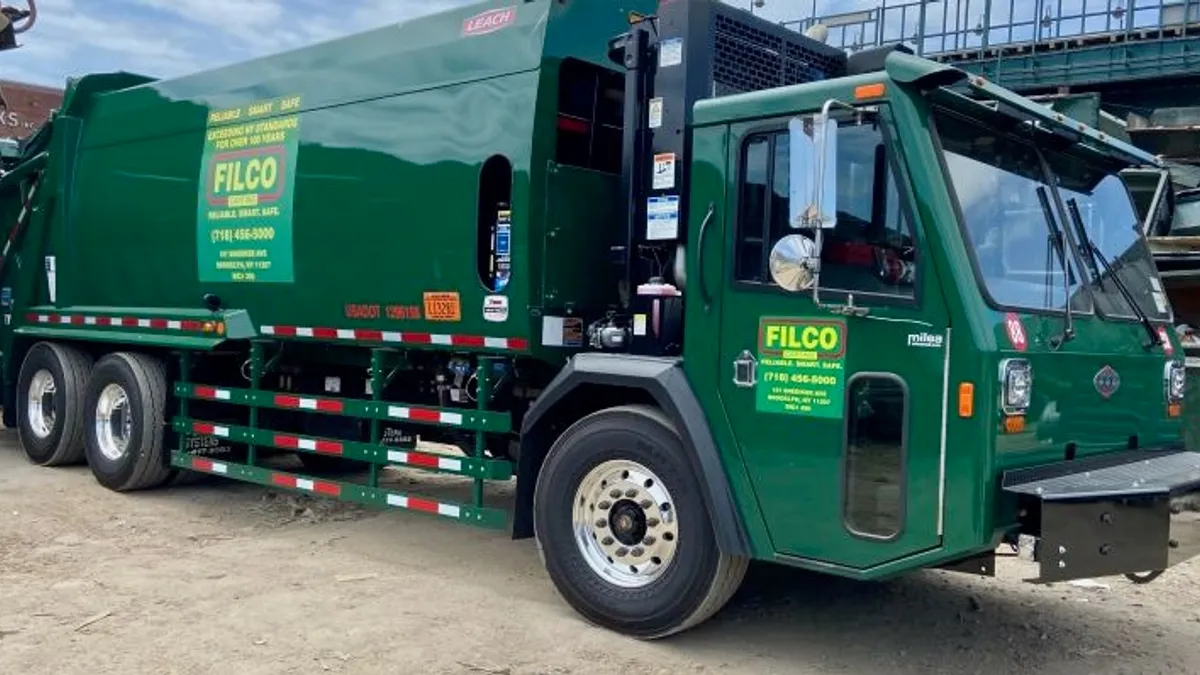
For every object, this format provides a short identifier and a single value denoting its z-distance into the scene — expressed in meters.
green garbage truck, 4.05
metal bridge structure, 20.16
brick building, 13.71
